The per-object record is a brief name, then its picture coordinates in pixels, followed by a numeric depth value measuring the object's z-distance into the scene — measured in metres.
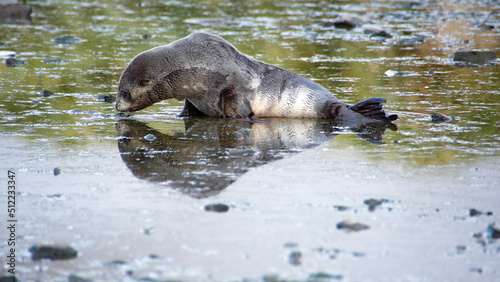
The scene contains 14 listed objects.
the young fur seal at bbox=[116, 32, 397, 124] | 16.02
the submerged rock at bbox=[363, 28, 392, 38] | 31.14
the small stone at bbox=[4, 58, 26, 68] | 23.10
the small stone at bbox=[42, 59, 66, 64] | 23.77
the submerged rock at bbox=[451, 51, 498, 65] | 23.67
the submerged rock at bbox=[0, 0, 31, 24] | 37.44
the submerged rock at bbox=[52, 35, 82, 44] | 29.09
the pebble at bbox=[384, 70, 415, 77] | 21.69
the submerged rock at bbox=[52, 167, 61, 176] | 11.19
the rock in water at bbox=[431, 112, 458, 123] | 15.35
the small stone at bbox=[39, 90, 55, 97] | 18.48
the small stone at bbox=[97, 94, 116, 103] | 18.20
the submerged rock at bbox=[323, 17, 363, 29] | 34.59
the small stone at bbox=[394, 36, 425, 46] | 28.73
